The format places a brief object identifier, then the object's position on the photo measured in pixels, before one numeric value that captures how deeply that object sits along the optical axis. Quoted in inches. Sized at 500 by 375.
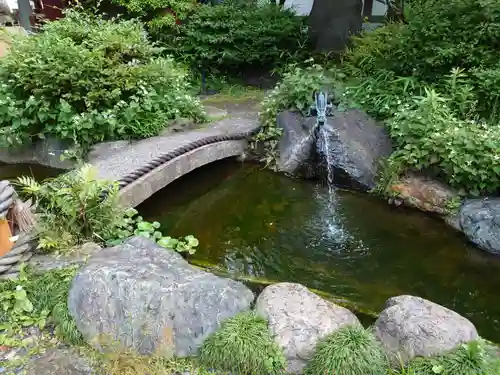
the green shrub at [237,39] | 388.5
